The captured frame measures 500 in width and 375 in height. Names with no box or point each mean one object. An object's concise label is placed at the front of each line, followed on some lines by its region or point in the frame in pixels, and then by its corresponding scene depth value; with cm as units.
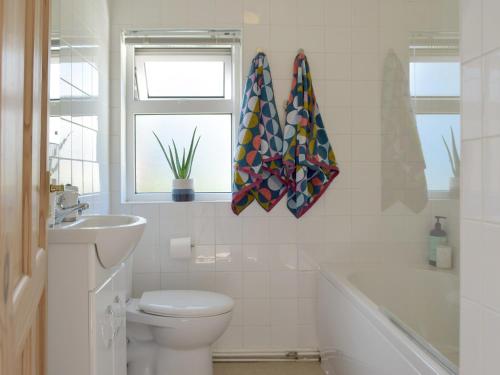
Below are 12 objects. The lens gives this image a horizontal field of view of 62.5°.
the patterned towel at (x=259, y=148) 228
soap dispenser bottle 151
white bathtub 123
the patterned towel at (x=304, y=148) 228
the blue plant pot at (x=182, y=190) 240
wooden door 49
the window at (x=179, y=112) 252
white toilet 186
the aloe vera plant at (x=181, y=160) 244
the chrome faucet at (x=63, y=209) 137
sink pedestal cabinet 114
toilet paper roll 226
